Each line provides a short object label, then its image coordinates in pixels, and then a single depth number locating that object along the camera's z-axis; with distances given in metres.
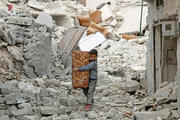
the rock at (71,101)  12.54
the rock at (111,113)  11.78
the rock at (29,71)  17.26
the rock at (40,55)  17.64
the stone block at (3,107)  11.53
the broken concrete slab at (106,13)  34.82
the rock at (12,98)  11.68
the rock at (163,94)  11.91
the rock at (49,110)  11.48
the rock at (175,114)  10.42
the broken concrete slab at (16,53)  16.78
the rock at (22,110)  11.29
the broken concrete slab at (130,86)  16.48
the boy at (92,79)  12.06
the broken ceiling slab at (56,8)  31.34
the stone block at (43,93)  13.40
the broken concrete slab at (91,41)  26.44
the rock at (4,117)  10.72
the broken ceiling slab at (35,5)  30.76
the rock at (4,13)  19.59
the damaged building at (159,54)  14.41
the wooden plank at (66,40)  21.87
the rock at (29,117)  10.87
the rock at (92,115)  11.37
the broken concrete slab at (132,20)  31.76
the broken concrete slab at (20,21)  18.34
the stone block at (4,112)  11.25
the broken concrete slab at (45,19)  24.07
